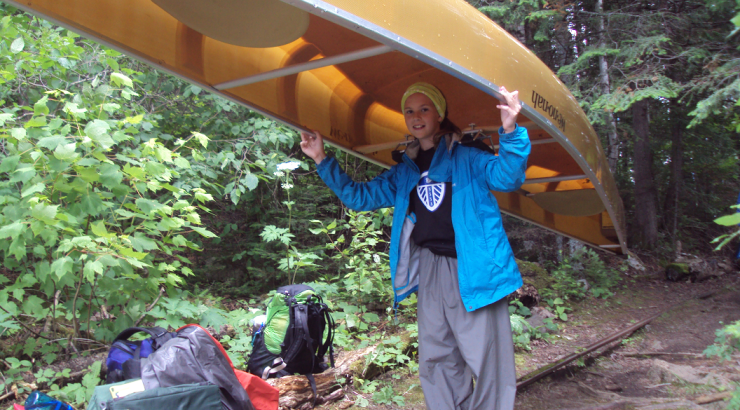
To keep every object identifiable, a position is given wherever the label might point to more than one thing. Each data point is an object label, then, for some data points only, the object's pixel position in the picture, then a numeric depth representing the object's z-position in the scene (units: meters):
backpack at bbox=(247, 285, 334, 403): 3.34
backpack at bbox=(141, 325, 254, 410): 2.28
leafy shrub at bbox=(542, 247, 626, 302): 7.88
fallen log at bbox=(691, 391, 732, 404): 3.46
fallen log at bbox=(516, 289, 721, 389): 4.11
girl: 2.34
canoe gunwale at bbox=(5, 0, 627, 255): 1.90
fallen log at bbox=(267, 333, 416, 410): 3.34
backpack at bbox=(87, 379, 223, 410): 2.07
